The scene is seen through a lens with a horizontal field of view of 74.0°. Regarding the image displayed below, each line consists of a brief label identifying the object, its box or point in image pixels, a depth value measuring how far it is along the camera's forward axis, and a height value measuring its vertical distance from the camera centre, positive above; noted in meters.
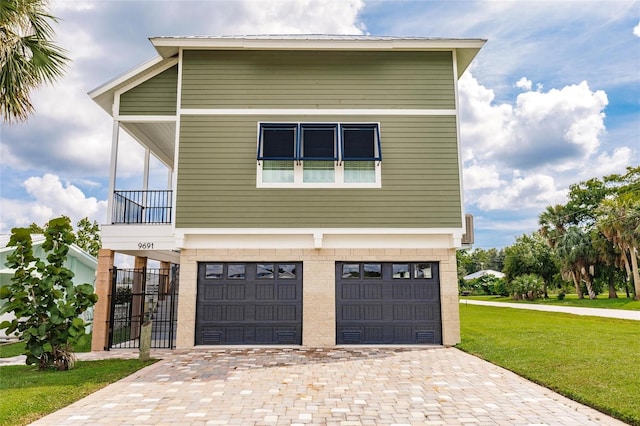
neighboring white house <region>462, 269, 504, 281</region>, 56.07 -0.12
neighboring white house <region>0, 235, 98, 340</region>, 14.50 +0.45
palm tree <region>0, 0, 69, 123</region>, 8.43 +4.59
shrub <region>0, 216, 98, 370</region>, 8.04 -0.62
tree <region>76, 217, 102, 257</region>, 29.88 +2.72
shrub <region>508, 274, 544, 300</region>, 35.81 -1.13
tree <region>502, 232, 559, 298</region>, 40.91 +1.11
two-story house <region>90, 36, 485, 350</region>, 10.94 +2.16
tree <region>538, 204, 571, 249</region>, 41.09 +5.07
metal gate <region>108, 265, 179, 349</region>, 11.11 -0.94
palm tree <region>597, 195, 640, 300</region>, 29.47 +3.42
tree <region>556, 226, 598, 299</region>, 34.81 +1.42
